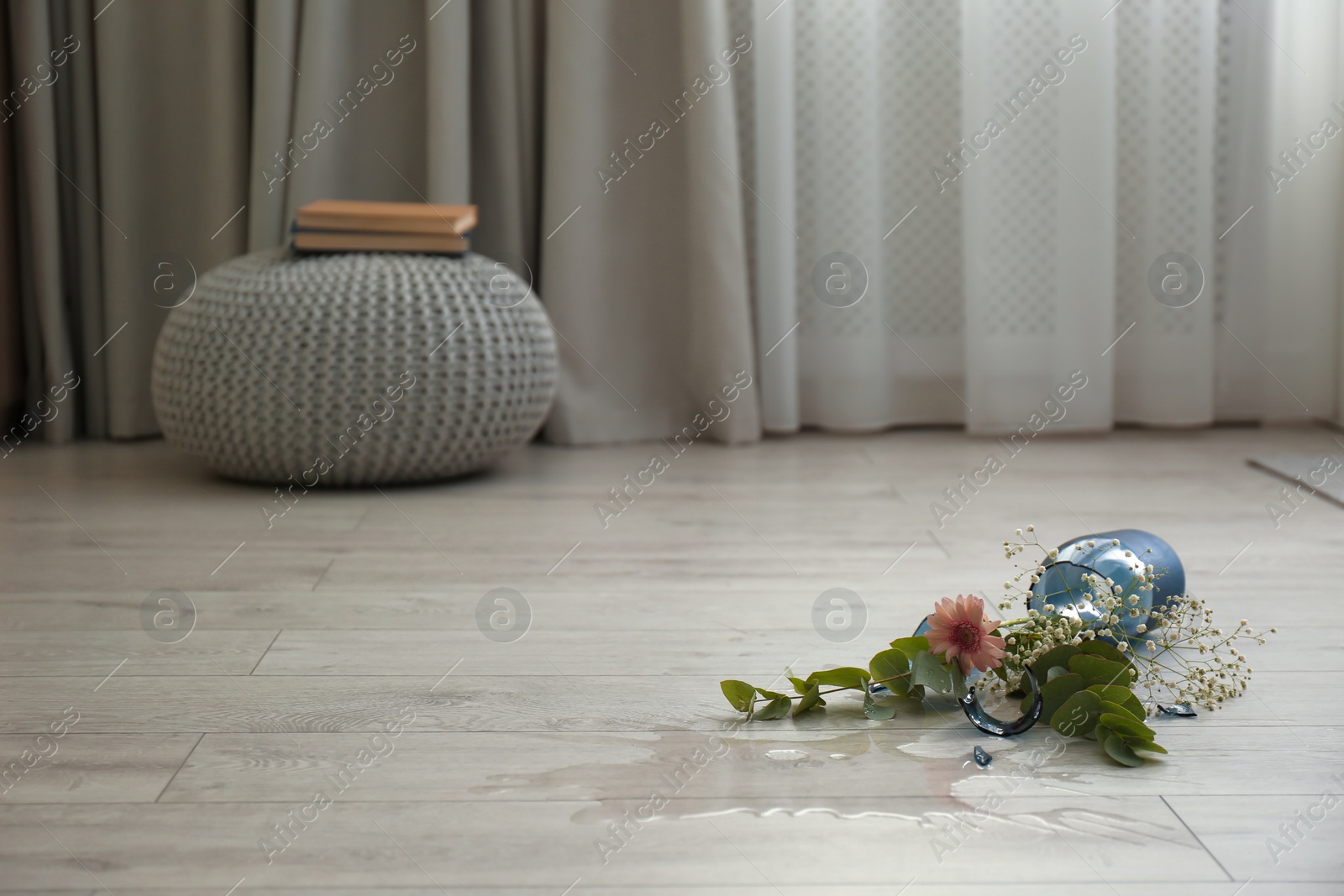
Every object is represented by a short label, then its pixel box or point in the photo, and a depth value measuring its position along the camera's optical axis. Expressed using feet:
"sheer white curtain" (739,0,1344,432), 7.13
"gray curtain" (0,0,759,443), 6.94
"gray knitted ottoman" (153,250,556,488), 5.58
